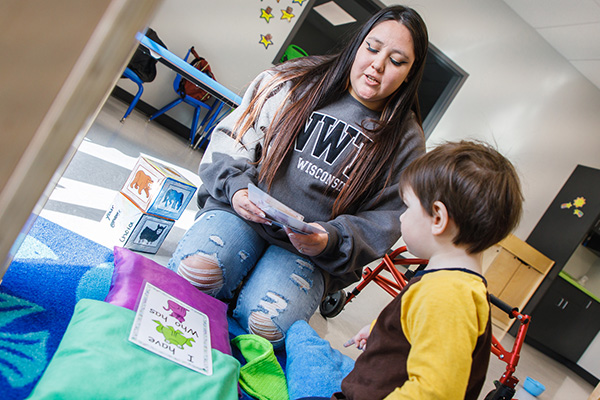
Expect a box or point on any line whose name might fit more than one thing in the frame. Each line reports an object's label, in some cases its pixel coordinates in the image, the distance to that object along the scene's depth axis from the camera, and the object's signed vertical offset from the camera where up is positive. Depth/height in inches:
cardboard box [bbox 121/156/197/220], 44.6 -11.7
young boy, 23.8 -1.9
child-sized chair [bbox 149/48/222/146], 137.2 -5.2
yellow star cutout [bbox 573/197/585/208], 167.8 +45.2
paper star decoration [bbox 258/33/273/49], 145.6 +28.1
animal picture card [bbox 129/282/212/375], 27.4 -15.7
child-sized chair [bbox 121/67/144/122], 119.2 -7.2
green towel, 33.6 -17.6
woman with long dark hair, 43.1 -1.4
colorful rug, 24.8 -19.8
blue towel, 34.8 -15.5
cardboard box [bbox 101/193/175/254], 45.6 -17.0
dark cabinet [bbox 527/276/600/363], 154.1 +1.4
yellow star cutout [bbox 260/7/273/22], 141.1 +34.8
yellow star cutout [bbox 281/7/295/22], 143.6 +39.2
